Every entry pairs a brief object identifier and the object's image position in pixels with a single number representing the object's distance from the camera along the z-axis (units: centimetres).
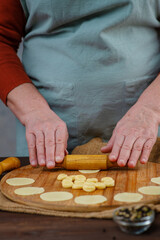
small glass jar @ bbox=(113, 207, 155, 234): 89
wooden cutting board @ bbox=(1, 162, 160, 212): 101
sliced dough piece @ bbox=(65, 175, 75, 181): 116
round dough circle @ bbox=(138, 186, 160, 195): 107
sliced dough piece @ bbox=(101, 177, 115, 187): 111
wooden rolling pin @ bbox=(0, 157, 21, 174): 127
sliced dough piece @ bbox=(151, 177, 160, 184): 114
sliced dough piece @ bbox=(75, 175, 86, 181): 116
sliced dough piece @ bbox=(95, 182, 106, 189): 110
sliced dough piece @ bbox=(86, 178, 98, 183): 114
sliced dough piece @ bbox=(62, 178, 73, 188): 112
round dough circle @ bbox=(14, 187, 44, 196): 109
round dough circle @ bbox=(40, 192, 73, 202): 105
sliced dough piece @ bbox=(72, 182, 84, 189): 110
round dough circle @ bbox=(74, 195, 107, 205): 102
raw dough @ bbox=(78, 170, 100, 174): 124
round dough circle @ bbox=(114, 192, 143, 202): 103
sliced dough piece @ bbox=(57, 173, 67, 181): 117
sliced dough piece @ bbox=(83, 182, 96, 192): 109
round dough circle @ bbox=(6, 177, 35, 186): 116
